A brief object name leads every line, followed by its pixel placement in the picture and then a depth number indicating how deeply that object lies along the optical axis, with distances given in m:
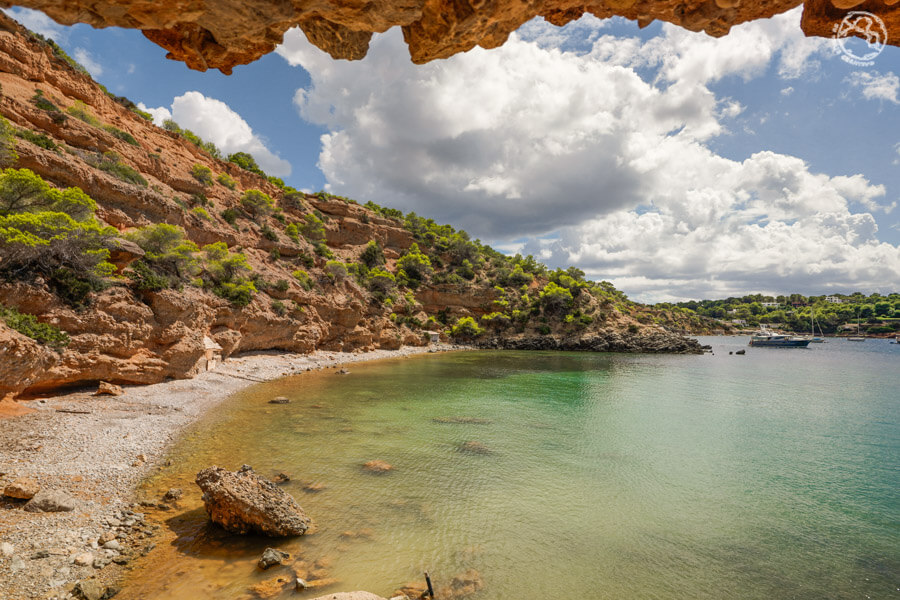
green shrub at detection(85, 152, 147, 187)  23.89
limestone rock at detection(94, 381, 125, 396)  14.74
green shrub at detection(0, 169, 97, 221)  14.20
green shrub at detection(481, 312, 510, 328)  63.38
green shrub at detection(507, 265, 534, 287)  69.81
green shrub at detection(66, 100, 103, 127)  26.30
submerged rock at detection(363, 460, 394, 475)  10.84
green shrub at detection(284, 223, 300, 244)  45.38
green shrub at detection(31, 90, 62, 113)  23.22
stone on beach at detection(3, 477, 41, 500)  7.03
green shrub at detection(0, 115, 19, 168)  16.06
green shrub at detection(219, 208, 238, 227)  37.00
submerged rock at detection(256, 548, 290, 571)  6.33
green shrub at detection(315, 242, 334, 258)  48.06
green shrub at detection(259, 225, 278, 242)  41.00
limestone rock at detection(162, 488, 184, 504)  8.23
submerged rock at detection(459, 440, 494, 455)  13.07
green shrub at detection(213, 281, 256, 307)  27.43
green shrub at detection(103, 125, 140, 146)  28.45
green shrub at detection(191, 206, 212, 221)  31.68
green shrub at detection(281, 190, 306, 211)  52.19
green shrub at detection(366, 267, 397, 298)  52.94
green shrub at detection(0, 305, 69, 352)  12.07
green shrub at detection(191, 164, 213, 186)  36.44
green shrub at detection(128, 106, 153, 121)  36.69
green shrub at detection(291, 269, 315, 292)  39.62
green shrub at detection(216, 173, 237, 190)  41.89
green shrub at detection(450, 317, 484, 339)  60.25
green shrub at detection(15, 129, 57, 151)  19.34
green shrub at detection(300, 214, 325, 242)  51.84
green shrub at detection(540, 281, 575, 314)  63.26
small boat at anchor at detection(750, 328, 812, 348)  64.62
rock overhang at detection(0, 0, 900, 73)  3.79
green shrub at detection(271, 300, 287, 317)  32.41
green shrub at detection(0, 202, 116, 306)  12.84
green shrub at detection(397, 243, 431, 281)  62.84
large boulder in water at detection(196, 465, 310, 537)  7.17
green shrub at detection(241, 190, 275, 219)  42.06
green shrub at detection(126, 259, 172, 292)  17.92
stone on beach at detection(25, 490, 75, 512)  6.87
